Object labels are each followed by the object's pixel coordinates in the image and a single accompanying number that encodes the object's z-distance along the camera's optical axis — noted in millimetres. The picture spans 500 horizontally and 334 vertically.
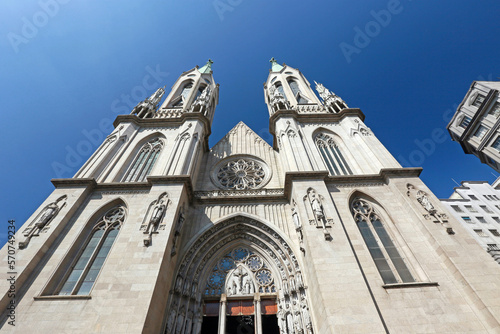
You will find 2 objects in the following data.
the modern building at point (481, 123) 23094
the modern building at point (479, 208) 28594
